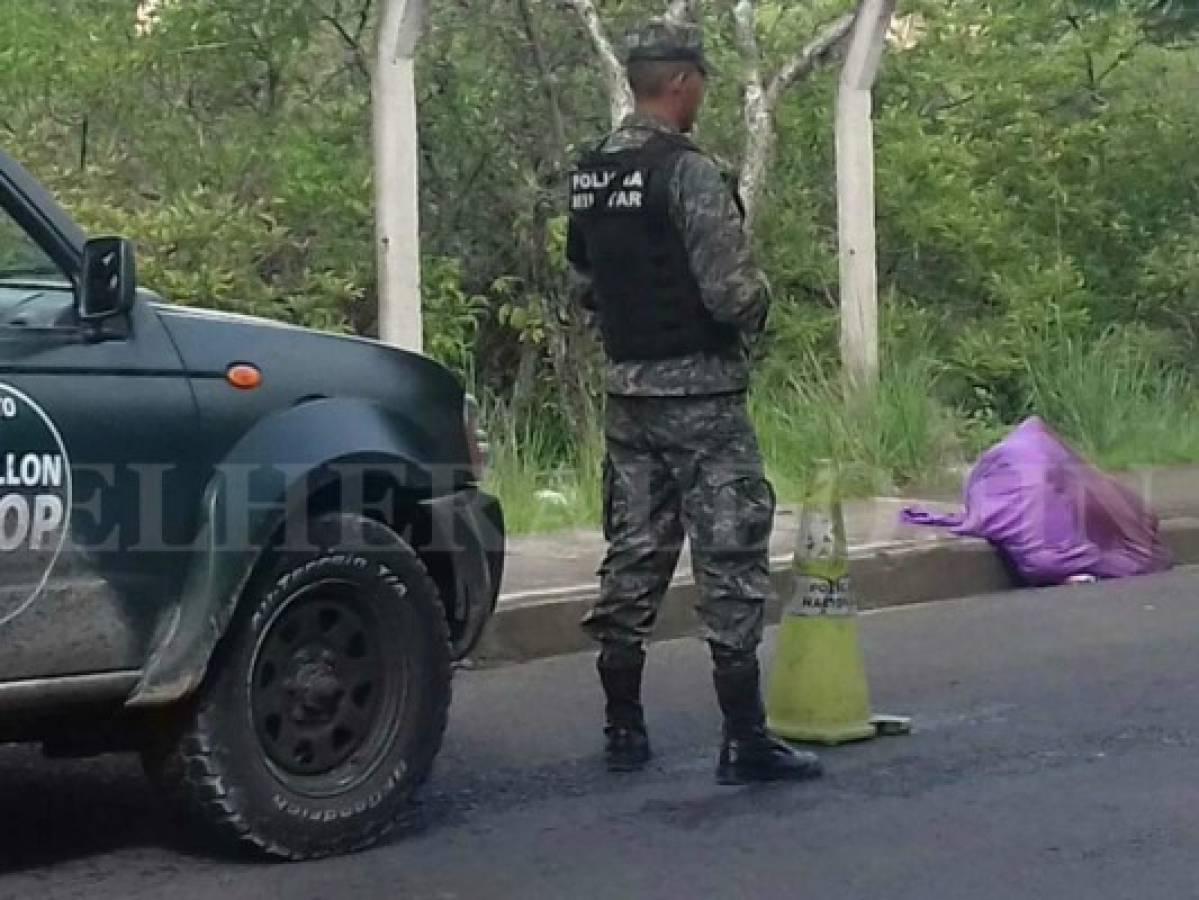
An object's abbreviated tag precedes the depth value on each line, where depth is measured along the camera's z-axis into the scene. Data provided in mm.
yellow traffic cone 7066
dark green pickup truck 5352
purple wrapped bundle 10508
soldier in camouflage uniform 6406
